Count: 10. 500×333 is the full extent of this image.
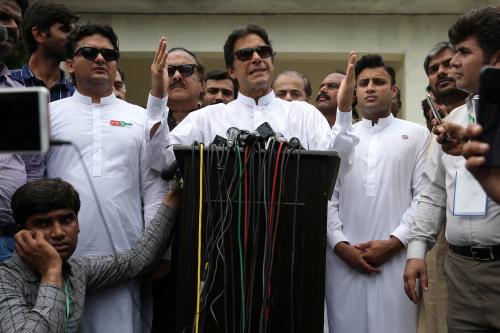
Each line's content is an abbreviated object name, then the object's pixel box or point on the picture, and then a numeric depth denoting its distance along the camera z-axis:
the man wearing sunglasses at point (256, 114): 4.19
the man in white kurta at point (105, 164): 3.96
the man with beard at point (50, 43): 4.86
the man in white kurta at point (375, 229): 4.67
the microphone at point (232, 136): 3.58
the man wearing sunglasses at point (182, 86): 5.30
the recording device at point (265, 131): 3.60
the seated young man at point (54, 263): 3.29
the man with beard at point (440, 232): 4.69
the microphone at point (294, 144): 3.55
